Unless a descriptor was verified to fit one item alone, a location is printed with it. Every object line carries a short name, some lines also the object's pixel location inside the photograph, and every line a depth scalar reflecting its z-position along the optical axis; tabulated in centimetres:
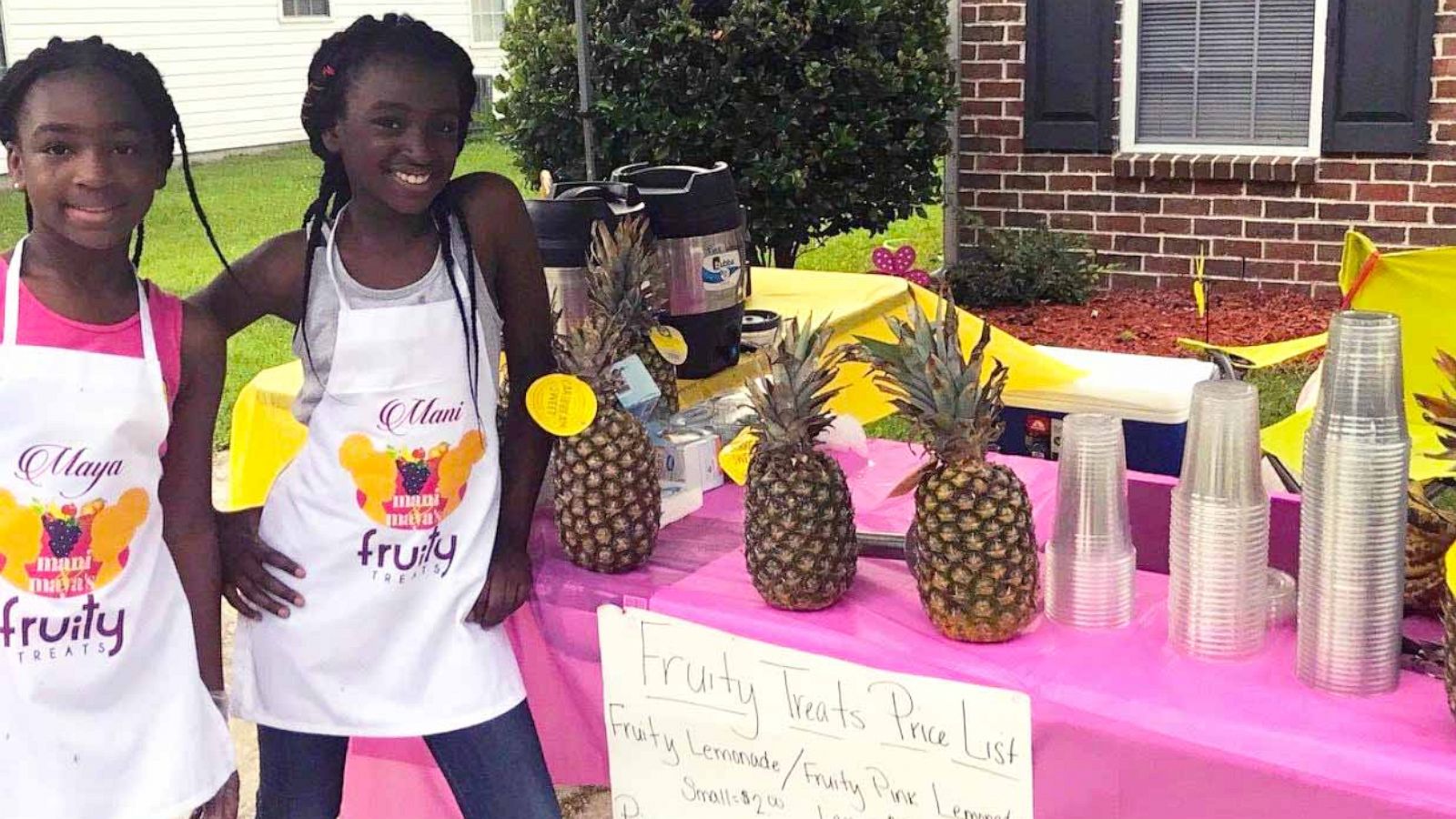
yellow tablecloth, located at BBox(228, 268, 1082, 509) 300
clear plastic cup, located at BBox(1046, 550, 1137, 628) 186
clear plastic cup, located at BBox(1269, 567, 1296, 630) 187
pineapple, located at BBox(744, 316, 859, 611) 192
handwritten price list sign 179
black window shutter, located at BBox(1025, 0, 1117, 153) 740
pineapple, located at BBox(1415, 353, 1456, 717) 151
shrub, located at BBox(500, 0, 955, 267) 658
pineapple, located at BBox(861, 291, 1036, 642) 178
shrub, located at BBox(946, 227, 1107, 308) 753
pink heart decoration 307
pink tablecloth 159
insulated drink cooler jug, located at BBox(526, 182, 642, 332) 268
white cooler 298
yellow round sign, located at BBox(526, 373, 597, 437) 203
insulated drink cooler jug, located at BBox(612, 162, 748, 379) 288
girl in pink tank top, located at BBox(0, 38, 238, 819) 168
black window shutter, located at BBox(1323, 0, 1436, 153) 670
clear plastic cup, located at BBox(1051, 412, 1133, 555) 183
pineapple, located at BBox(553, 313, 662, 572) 210
